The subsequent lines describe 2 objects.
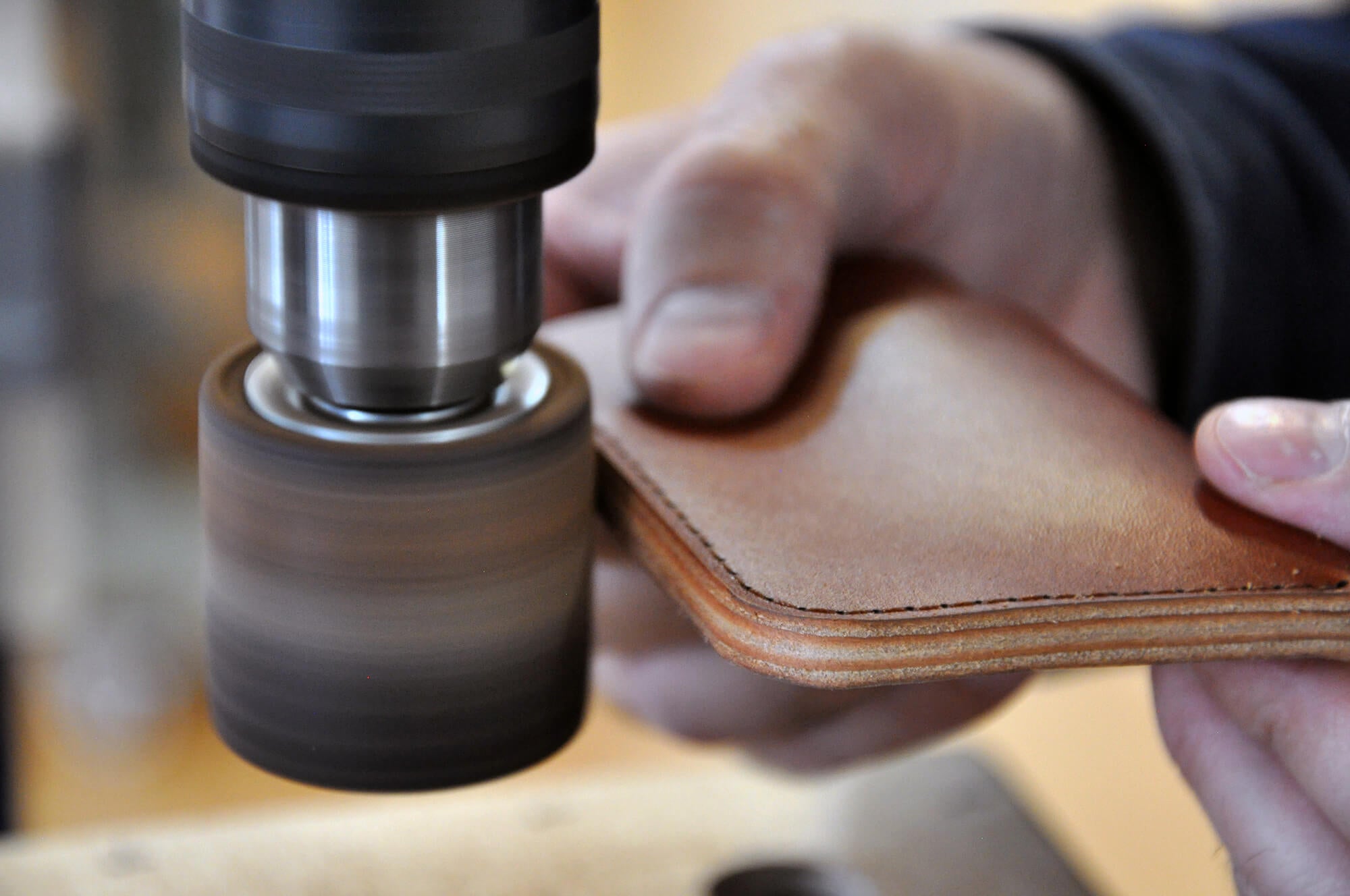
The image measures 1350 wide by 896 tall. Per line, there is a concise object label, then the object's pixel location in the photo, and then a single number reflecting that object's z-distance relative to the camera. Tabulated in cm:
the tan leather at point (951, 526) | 40
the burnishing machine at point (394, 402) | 38
